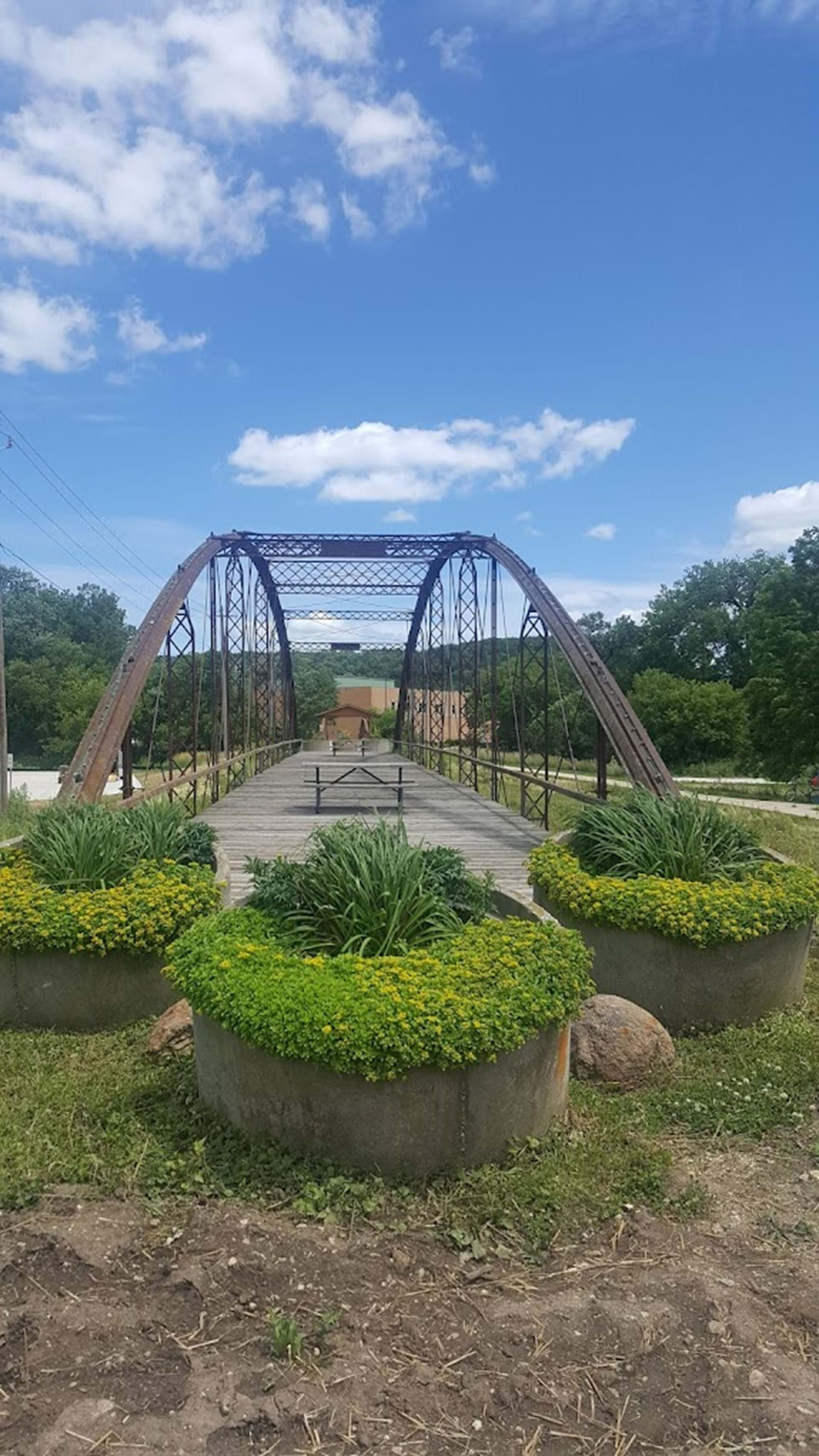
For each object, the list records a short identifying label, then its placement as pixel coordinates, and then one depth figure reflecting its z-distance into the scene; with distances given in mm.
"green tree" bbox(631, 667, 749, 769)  44188
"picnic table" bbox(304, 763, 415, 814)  11703
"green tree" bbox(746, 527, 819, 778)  26422
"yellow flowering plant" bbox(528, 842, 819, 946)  4395
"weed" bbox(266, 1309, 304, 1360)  2182
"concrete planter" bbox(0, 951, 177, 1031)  4316
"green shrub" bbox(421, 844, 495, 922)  4308
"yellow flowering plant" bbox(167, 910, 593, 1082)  2945
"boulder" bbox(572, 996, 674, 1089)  3824
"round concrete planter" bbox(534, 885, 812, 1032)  4449
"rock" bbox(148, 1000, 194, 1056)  3928
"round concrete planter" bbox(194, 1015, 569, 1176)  2975
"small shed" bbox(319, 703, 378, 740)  50750
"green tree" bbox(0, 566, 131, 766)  51562
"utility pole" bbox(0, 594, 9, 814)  16062
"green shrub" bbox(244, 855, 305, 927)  4172
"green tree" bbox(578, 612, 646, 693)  57438
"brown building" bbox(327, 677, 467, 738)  56344
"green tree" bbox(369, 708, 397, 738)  51500
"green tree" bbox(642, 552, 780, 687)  53188
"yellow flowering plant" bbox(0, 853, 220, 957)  4242
